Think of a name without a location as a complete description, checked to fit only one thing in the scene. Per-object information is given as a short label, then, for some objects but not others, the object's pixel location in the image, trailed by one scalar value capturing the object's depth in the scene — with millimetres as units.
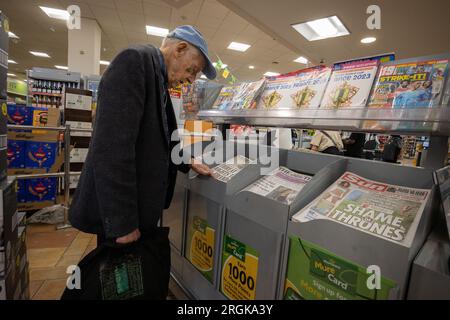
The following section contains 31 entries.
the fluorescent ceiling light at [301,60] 9018
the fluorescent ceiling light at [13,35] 8430
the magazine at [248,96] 1673
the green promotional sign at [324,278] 798
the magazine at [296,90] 1372
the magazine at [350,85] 1181
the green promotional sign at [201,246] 1474
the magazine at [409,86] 988
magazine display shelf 933
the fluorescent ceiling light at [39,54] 10963
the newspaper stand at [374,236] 729
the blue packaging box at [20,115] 3299
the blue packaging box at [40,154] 3520
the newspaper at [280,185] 1178
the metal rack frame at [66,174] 3052
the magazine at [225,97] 1868
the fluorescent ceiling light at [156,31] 7062
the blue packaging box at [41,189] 3508
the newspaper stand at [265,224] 1047
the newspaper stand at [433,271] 682
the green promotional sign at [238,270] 1204
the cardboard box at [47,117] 3752
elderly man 1024
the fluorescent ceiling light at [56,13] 6255
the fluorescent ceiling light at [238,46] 7958
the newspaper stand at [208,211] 1326
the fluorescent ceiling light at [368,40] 5570
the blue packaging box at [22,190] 3431
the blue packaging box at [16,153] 3352
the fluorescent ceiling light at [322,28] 5054
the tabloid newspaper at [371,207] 815
